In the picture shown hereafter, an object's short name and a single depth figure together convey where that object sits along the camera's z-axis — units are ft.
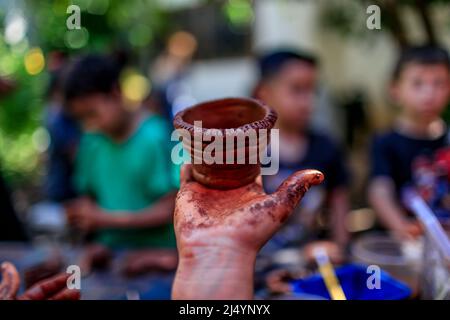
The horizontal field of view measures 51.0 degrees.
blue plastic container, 3.70
